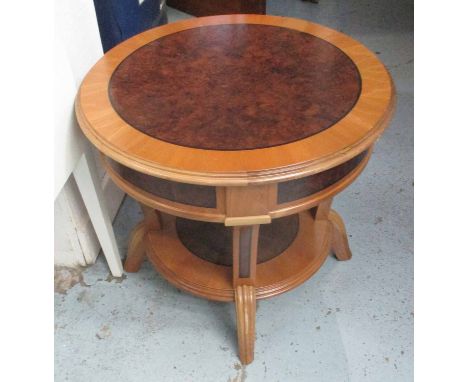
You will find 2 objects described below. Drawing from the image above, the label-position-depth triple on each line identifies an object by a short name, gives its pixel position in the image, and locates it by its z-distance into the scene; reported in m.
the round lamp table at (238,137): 0.76
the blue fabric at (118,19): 1.27
